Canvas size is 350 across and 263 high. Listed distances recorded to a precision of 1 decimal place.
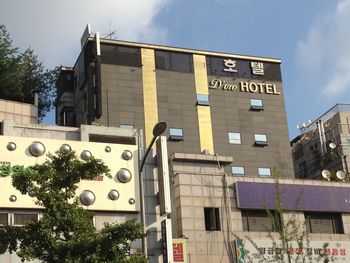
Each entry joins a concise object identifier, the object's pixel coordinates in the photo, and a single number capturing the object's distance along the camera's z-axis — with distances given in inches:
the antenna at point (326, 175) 1571.1
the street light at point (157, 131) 813.9
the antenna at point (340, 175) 1583.4
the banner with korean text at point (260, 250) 1219.2
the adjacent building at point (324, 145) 2031.3
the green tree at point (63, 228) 705.0
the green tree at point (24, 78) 1594.5
